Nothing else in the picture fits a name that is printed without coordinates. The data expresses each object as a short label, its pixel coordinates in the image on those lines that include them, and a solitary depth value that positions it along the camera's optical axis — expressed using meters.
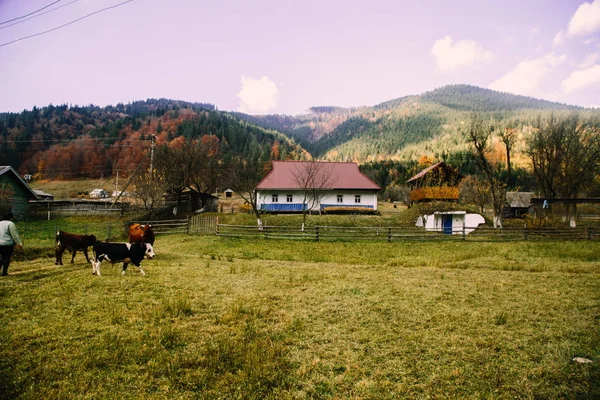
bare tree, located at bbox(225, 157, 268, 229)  34.16
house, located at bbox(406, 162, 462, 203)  33.28
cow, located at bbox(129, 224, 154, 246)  13.88
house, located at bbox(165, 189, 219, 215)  37.66
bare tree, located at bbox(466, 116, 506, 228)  28.65
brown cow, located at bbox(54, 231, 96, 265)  11.85
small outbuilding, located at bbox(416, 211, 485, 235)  26.67
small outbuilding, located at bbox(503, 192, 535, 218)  49.70
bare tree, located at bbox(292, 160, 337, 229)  31.88
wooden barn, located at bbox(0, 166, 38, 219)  29.92
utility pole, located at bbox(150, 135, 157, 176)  33.29
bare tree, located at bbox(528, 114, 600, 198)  30.77
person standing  9.38
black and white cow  9.93
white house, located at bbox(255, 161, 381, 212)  36.81
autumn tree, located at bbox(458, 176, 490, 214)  41.74
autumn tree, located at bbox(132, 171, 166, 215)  31.36
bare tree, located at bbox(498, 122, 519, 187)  30.28
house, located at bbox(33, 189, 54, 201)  54.05
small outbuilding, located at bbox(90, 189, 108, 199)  69.01
